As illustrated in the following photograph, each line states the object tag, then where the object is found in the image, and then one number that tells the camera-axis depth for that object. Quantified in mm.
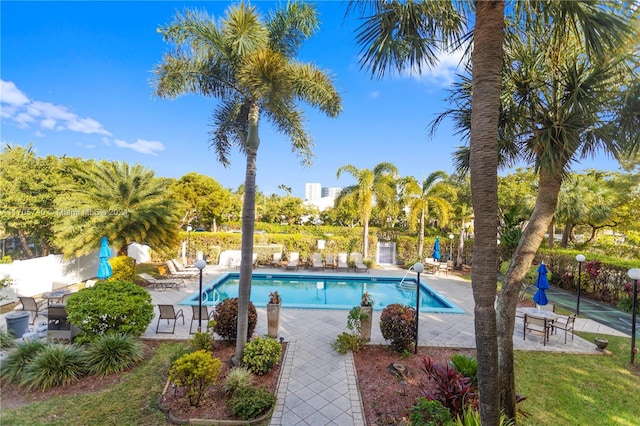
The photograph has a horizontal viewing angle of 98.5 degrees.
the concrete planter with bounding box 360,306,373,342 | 7219
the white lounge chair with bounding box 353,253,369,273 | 16823
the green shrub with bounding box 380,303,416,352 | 6707
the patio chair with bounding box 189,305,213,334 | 7992
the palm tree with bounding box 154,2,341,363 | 5633
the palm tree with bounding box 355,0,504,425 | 2848
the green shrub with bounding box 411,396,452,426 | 3770
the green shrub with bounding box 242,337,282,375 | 5664
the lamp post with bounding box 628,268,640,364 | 6684
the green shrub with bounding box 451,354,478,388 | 4779
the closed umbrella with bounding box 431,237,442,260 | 16984
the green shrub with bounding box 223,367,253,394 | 4951
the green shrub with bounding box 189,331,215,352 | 6164
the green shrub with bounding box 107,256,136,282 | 11984
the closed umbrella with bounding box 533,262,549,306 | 8102
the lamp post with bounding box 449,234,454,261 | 18969
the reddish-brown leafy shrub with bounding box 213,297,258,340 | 6805
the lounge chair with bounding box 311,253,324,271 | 17219
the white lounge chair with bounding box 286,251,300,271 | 16906
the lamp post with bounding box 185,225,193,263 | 19203
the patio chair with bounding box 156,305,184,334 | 7812
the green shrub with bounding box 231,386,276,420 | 4449
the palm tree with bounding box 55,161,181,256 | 11438
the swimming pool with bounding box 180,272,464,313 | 11676
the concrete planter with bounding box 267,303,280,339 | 7625
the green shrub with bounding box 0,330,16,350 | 6230
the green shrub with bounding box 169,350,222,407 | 4582
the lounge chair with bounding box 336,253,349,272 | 17255
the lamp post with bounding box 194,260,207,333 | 7393
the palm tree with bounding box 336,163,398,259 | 18141
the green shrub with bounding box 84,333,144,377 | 5727
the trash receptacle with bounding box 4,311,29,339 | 6691
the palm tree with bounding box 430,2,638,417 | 4512
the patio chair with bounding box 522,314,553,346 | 7566
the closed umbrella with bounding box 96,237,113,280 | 9758
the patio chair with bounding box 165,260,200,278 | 14070
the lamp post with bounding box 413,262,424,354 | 7079
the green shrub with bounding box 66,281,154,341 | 6367
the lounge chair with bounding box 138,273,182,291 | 12219
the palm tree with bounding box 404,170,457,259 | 18031
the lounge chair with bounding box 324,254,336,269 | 17469
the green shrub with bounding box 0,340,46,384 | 5297
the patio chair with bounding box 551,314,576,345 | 7602
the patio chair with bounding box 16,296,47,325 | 8155
